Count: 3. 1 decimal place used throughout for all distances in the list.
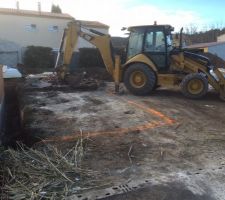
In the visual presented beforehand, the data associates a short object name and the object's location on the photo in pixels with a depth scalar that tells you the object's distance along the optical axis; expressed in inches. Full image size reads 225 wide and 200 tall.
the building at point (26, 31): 666.3
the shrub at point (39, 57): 614.1
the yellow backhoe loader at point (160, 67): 257.7
